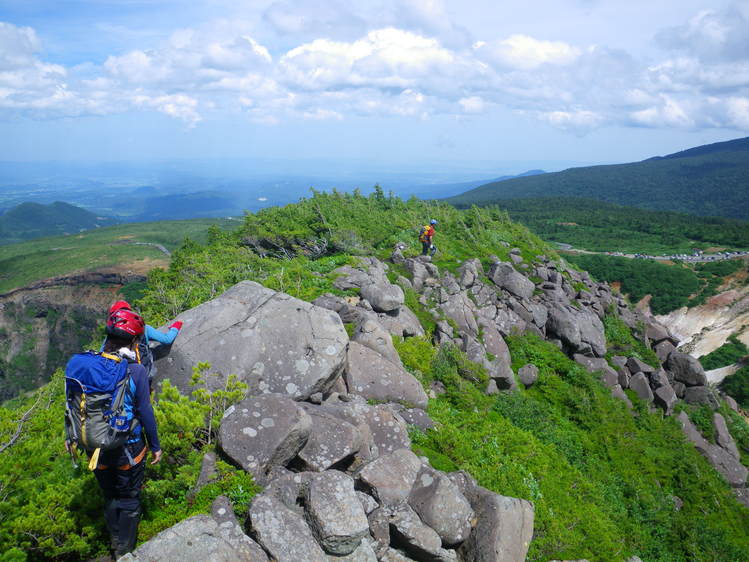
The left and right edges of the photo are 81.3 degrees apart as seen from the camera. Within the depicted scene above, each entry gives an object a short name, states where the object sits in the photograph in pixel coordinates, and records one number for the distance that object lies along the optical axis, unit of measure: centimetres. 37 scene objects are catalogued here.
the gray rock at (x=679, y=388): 2468
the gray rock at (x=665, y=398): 2225
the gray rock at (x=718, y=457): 1986
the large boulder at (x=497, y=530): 766
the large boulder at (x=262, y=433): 741
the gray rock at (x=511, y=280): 2587
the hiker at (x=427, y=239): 2612
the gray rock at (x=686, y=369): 2514
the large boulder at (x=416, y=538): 725
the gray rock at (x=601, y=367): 2181
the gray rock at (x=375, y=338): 1377
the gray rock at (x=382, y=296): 1677
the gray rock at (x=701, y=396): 2413
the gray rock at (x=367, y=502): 756
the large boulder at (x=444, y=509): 770
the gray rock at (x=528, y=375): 1938
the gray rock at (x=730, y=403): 2932
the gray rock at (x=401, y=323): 1636
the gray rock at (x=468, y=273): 2441
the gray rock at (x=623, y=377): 2275
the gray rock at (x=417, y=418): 1163
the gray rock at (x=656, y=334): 2931
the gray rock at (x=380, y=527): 721
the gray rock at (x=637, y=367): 2386
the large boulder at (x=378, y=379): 1224
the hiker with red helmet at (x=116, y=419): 555
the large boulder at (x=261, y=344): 1000
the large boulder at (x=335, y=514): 657
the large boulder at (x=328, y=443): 806
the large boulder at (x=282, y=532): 617
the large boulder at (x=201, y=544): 560
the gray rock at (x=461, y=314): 1998
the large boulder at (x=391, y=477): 784
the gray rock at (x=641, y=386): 2227
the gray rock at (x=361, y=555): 664
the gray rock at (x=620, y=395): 2117
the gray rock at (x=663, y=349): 2789
